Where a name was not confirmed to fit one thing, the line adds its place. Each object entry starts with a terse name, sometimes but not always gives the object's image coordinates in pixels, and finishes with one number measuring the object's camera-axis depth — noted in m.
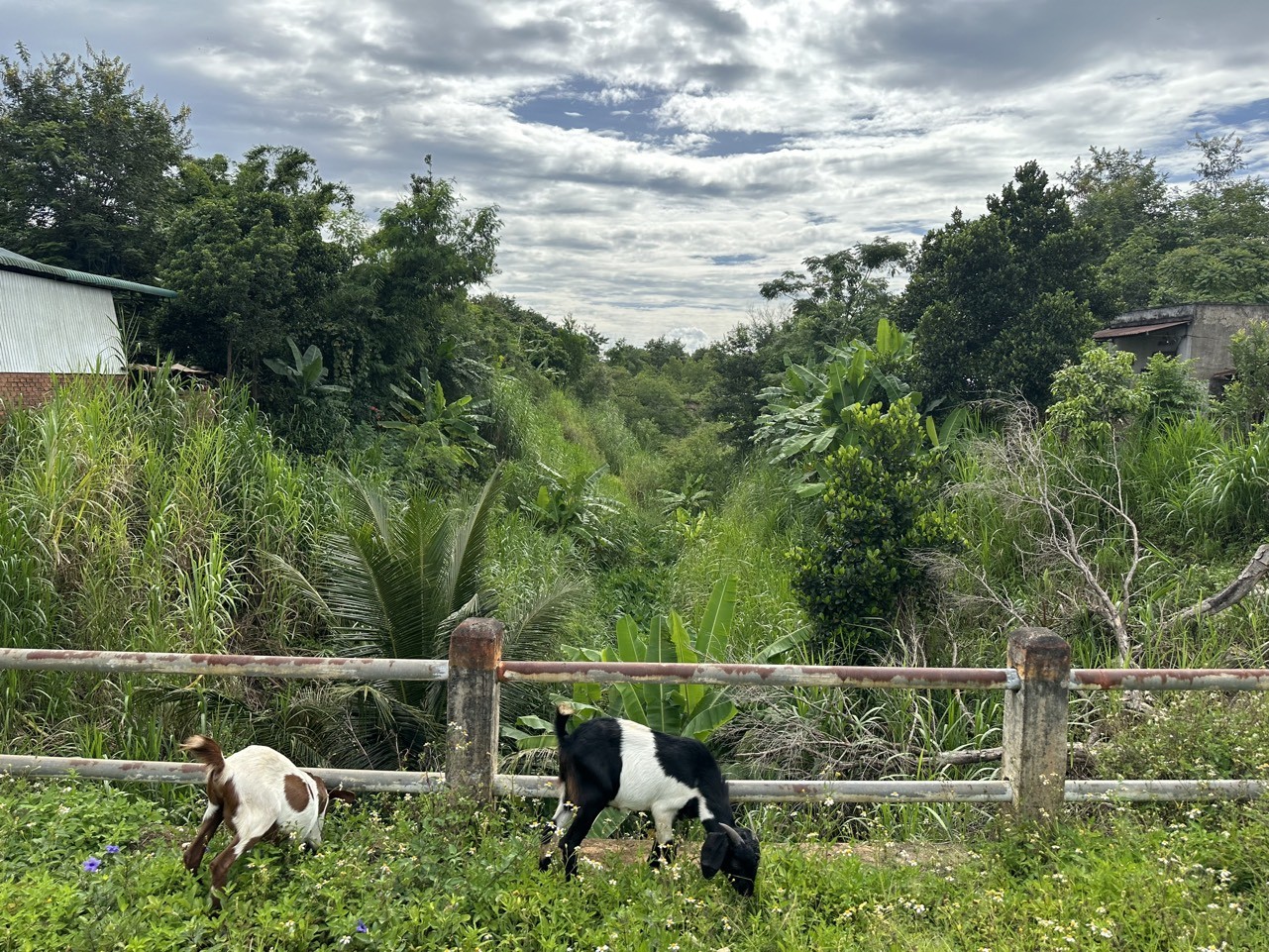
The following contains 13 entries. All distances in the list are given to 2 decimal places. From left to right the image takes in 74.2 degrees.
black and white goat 3.39
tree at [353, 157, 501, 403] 13.59
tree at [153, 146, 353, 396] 11.38
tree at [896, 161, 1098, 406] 12.38
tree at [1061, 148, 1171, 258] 30.64
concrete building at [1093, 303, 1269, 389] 17.81
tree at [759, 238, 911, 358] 17.89
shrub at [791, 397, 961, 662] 7.86
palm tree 5.85
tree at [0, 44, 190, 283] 19.25
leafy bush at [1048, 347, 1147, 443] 9.80
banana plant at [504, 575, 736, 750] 5.64
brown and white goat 3.19
